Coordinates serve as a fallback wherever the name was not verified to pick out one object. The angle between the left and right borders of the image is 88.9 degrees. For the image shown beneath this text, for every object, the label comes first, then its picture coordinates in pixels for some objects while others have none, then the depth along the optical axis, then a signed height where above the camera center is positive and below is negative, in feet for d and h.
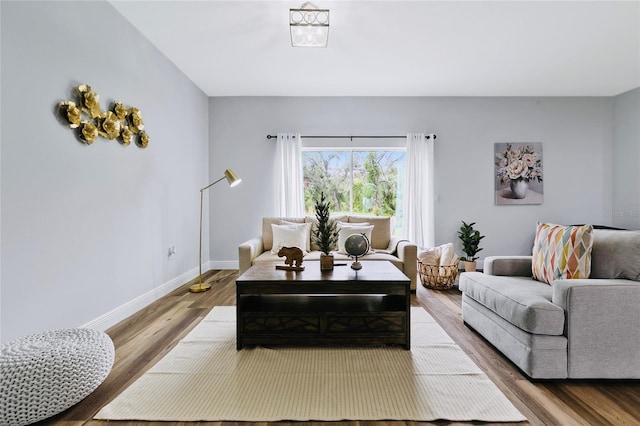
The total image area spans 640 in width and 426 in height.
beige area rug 5.20 -3.14
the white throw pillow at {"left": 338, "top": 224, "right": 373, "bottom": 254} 13.44 -0.69
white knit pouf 4.70 -2.43
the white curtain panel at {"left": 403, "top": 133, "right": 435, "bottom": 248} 16.31 +1.46
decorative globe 8.35 -0.79
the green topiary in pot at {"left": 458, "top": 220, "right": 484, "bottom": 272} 15.43 -1.45
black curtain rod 16.63 +3.95
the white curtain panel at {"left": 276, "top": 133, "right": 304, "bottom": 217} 16.44 +2.05
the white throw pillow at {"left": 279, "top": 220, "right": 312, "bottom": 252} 13.80 -0.50
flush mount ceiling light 9.10 +5.51
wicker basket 13.01 -2.48
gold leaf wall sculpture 7.58 +2.55
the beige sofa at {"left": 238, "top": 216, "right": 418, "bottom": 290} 12.25 -1.38
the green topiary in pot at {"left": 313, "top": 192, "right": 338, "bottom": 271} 8.44 -0.62
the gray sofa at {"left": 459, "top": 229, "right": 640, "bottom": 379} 5.90 -2.13
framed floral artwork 16.52 +2.11
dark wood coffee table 7.41 -2.38
